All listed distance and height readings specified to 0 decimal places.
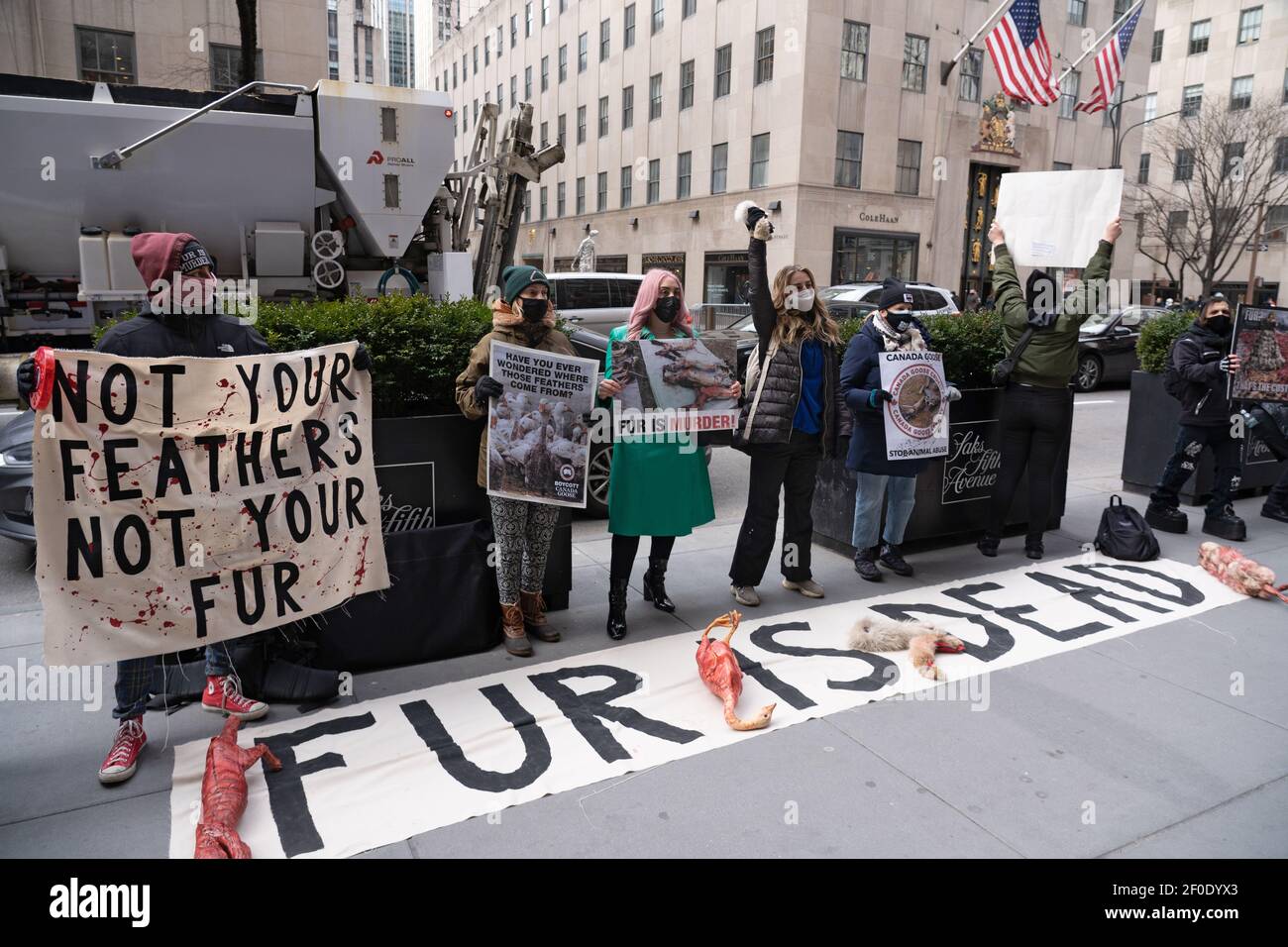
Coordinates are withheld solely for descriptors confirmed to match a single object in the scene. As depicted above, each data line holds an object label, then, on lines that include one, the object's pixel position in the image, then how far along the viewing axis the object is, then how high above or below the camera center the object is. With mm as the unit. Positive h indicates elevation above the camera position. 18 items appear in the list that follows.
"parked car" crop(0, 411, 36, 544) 5590 -1256
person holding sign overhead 6211 -344
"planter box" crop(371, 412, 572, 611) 4613 -888
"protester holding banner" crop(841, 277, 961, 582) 5793 -774
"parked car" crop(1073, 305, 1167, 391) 16844 -637
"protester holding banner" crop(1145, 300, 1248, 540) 7035 -773
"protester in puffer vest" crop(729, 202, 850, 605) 5312 -595
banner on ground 3324 -1826
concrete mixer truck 7359 +923
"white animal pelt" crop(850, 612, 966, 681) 4707 -1746
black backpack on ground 6621 -1606
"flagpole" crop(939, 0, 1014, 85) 31250 +8299
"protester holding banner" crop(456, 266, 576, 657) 4512 -903
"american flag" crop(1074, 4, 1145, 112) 20719 +5764
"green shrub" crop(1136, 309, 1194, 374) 8531 -196
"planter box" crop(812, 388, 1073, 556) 6684 -1290
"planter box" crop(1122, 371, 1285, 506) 8406 -1261
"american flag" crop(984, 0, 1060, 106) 20031 +5679
